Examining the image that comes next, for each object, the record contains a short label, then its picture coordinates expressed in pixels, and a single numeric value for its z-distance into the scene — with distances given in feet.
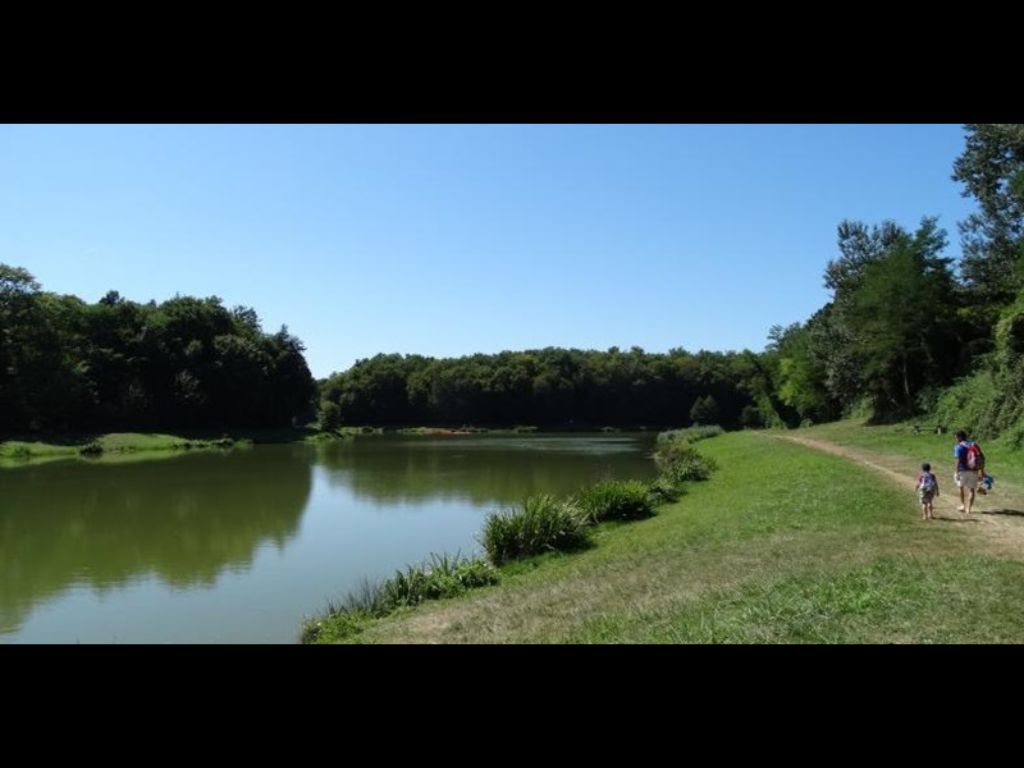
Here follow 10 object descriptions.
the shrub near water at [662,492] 65.58
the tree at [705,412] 286.25
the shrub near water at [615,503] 57.47
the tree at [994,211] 107.55
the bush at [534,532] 45.06
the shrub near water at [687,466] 81.16
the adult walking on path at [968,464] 40.40
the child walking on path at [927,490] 40.42
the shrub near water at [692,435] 165.89
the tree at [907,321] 118.83
